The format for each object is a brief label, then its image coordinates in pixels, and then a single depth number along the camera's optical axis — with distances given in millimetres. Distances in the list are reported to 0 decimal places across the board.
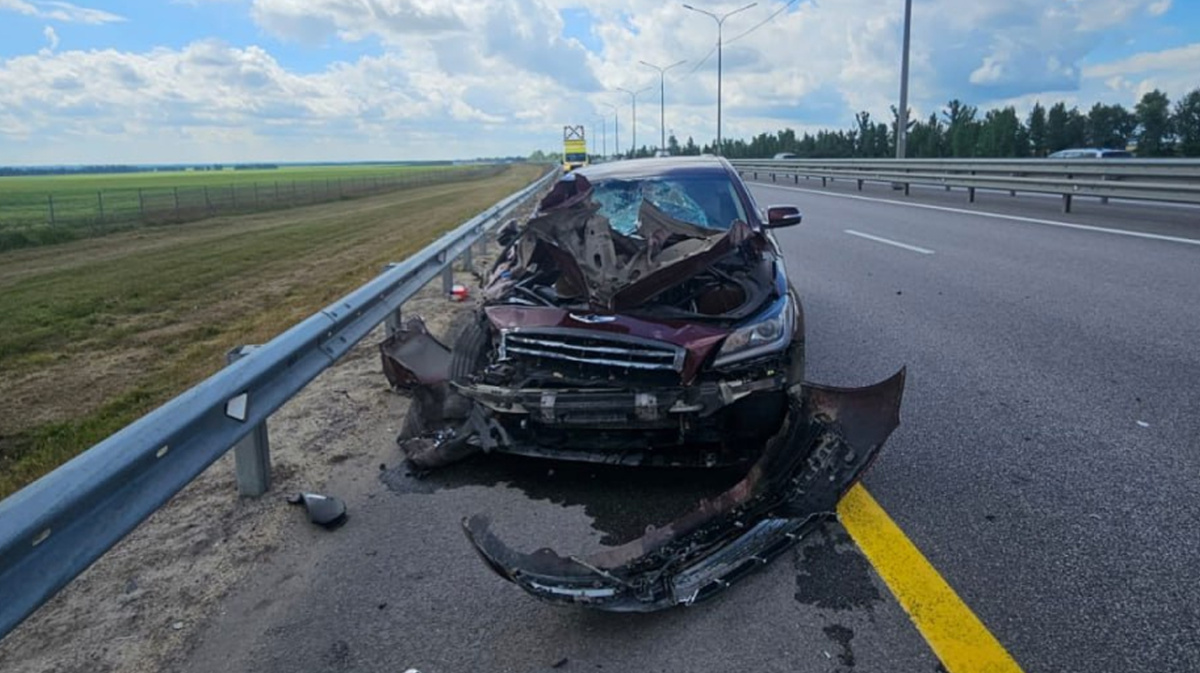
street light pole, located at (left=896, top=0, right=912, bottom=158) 26234
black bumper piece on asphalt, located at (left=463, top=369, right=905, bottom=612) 3047
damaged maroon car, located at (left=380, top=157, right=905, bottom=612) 3240
